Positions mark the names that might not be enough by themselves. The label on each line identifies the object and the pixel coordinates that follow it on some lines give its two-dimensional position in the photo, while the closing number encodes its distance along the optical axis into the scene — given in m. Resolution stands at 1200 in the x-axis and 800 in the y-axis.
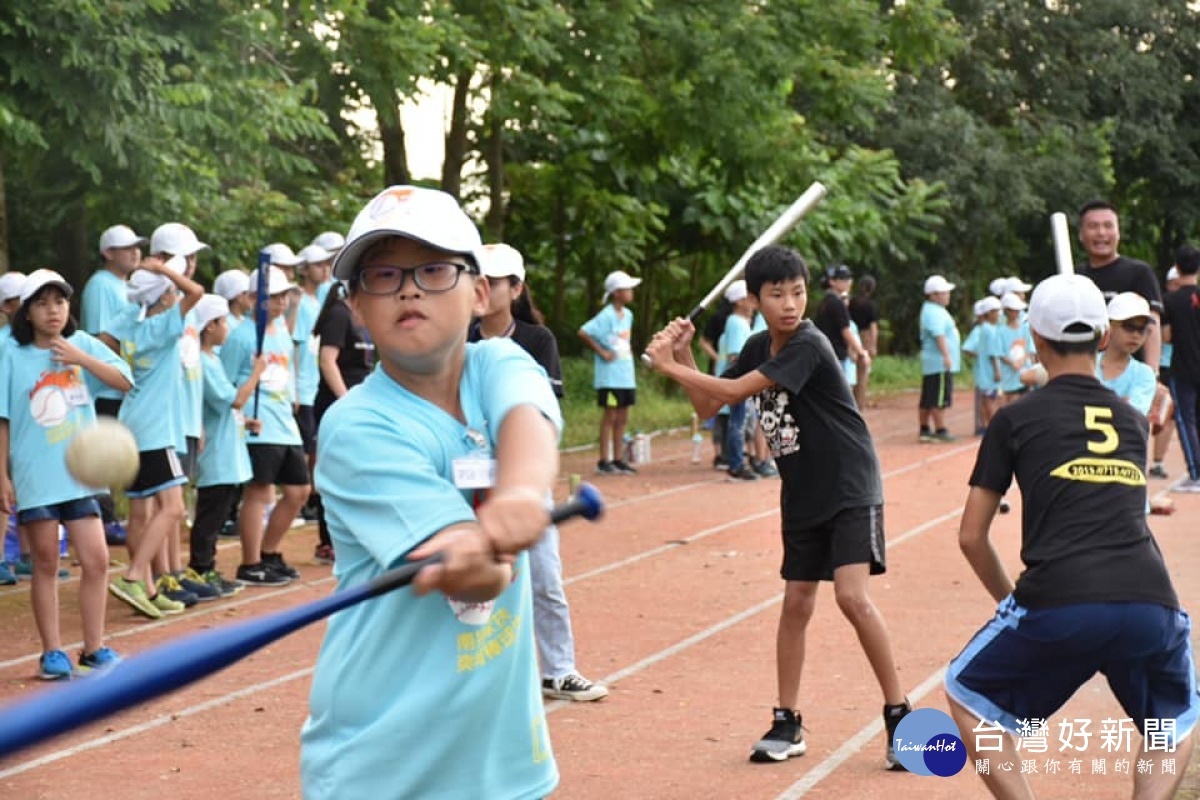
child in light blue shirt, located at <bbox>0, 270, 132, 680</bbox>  8.77
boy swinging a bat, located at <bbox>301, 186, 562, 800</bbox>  3.13
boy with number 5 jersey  5.01
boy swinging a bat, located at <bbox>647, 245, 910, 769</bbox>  7.03
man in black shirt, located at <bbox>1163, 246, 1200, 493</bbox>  16.52
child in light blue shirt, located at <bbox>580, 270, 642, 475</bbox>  18.97
